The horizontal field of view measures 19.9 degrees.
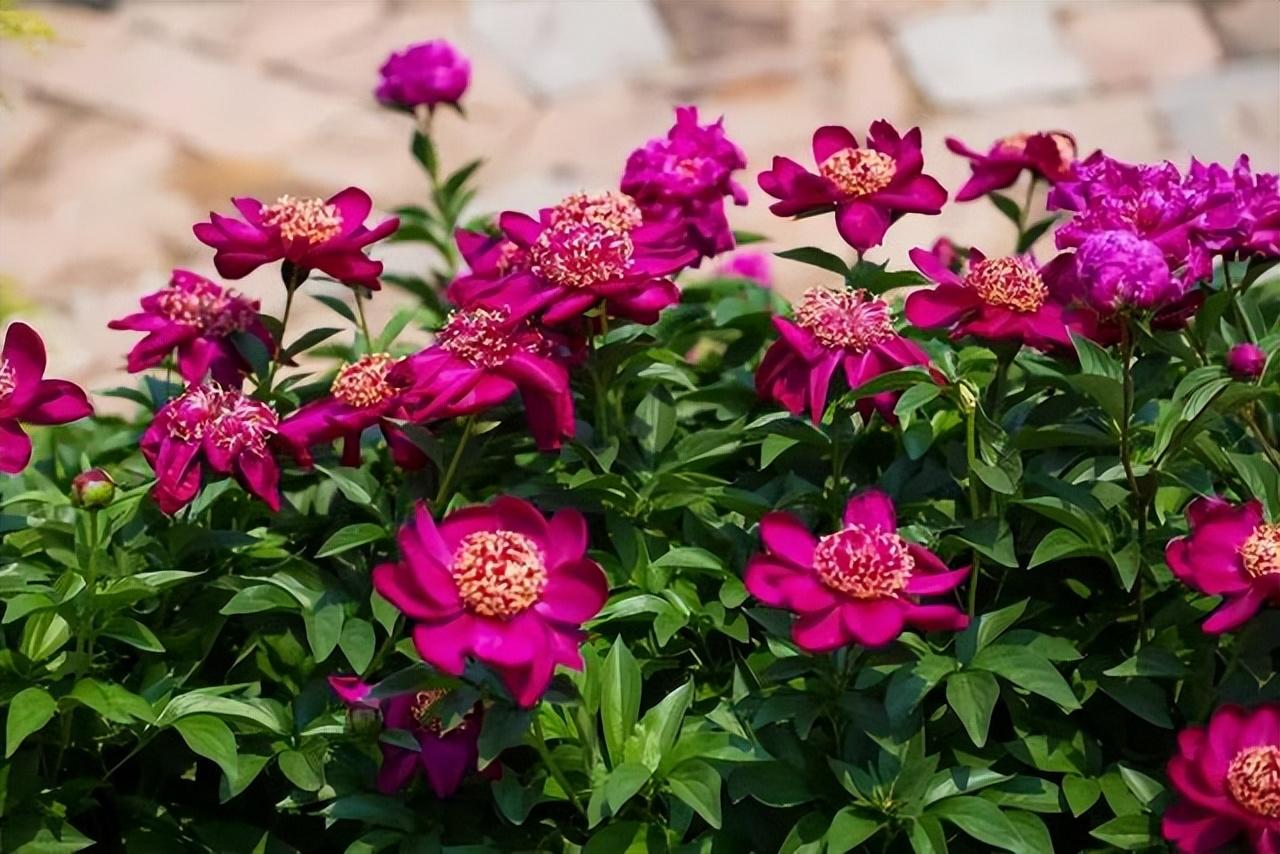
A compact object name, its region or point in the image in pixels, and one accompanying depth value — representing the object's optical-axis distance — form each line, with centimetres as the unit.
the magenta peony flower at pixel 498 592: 166
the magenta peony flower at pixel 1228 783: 169
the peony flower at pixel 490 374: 177
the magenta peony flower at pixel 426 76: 226
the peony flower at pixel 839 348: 180
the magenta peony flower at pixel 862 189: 187
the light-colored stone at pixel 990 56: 513
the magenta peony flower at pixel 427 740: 175
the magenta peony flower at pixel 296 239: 188
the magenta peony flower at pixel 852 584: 168
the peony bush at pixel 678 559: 172
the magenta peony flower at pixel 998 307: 179
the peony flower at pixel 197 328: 195
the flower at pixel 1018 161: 206
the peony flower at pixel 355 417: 184
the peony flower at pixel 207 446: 181
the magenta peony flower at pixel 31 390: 183
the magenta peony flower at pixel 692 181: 198
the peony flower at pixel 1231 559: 171
